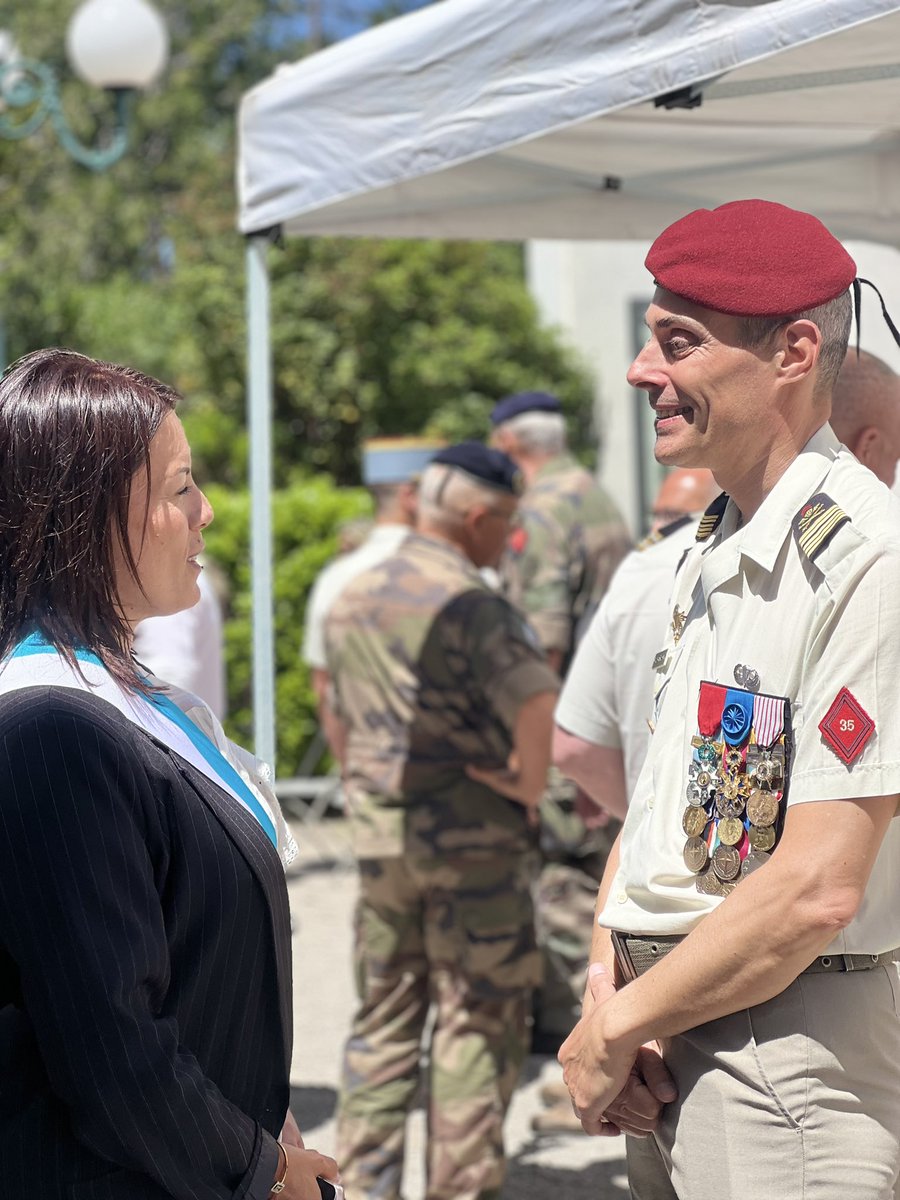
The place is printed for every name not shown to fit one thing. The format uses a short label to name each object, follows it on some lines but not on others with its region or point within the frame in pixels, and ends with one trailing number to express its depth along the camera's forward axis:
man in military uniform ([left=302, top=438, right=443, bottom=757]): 4.80
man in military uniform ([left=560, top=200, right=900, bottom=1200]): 1.66
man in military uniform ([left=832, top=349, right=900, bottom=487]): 2.58
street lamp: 6.87
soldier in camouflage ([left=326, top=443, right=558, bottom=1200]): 3.66
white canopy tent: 2.41
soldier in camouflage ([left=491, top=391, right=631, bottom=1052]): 5.09
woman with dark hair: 1.52
